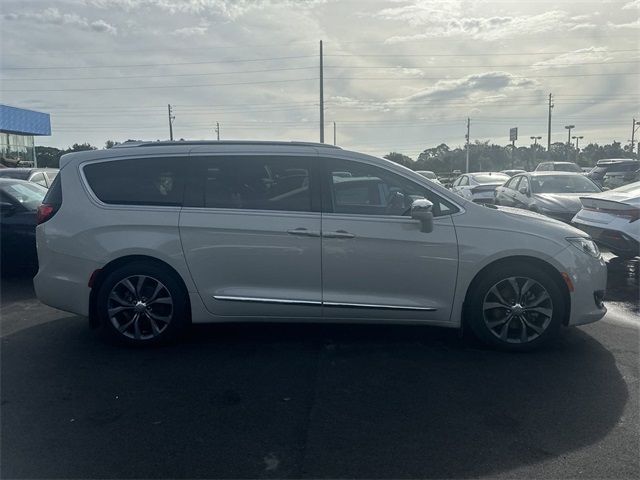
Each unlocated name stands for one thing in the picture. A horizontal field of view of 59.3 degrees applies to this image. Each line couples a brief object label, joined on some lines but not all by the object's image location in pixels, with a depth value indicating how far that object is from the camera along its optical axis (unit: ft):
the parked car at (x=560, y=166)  75.29
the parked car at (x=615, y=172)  89.40
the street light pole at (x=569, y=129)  226.11
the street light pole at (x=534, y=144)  219.22
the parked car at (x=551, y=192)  37.63
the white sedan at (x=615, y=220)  24.99
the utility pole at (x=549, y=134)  202.59
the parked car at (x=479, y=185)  55.01
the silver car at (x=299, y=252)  15.97
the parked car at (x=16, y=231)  26.04
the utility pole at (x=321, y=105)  105.97
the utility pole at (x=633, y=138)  246.47
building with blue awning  144.25
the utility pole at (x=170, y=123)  184.69
